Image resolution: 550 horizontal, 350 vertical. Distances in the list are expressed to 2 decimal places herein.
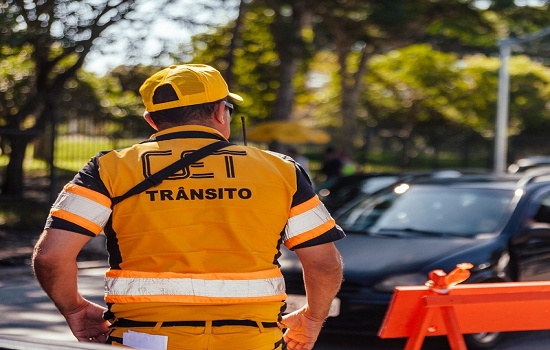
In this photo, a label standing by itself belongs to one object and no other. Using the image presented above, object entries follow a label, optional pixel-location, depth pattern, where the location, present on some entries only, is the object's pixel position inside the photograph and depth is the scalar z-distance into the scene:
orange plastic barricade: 4.43
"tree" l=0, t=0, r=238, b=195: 17.59
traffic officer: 2.93
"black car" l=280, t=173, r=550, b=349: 8.06
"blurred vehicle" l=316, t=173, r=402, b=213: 14.19
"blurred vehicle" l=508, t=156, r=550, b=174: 21.53
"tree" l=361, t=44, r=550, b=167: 42.78
